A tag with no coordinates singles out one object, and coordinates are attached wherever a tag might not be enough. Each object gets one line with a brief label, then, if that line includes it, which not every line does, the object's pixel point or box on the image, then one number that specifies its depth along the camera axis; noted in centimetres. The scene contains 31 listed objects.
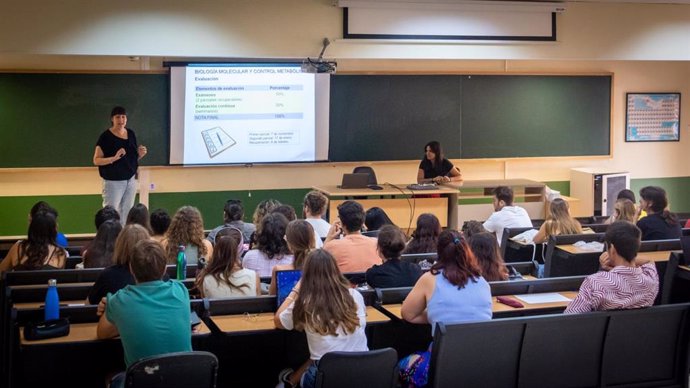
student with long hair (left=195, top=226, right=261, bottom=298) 495
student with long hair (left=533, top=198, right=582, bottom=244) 670
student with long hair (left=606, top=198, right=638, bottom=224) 727
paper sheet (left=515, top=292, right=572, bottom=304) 498
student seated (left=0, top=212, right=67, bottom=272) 577
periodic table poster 1215
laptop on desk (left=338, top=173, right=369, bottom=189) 1005
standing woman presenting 859
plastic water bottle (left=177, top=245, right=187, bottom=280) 550
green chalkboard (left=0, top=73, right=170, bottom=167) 975
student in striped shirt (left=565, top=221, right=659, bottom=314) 441
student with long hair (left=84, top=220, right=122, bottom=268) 591
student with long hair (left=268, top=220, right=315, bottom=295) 519
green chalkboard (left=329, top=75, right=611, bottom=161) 1098
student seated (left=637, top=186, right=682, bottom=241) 691
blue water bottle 425
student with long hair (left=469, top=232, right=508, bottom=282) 517
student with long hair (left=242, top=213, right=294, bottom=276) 560
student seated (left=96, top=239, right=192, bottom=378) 378
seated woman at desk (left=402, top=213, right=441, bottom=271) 618
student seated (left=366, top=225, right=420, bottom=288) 502
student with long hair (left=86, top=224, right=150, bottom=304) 446
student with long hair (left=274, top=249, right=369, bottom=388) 401
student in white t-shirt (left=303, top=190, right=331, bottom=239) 714
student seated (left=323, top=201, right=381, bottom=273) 570
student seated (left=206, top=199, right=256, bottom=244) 705
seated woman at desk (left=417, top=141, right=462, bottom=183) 1054
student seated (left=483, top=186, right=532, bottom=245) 752
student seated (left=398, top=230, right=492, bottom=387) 427
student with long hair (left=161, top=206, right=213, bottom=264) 597
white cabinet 1148
